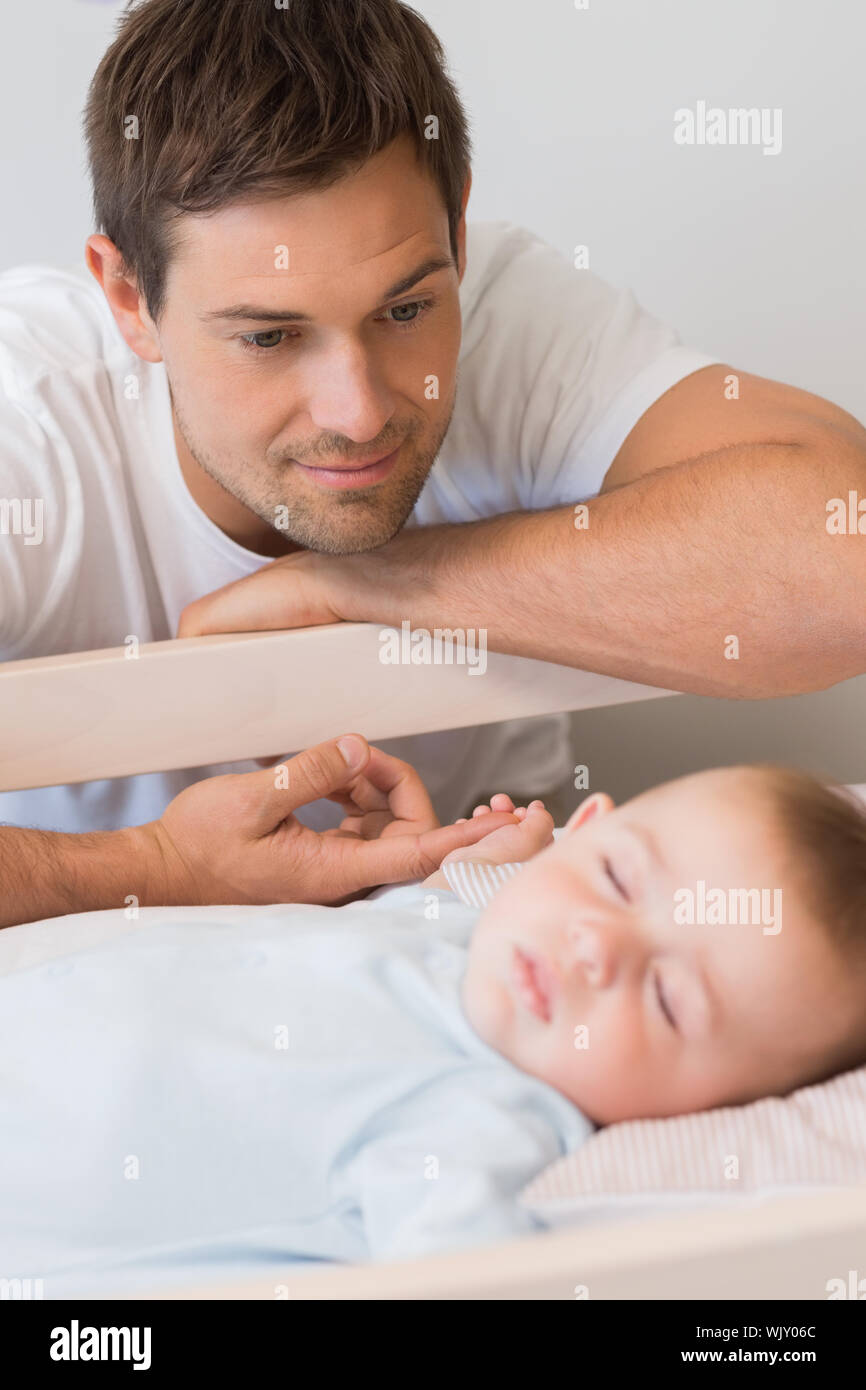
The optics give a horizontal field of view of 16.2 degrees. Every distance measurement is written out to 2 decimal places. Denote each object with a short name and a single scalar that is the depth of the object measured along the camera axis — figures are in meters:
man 1.39
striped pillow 1.20
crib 1.43
